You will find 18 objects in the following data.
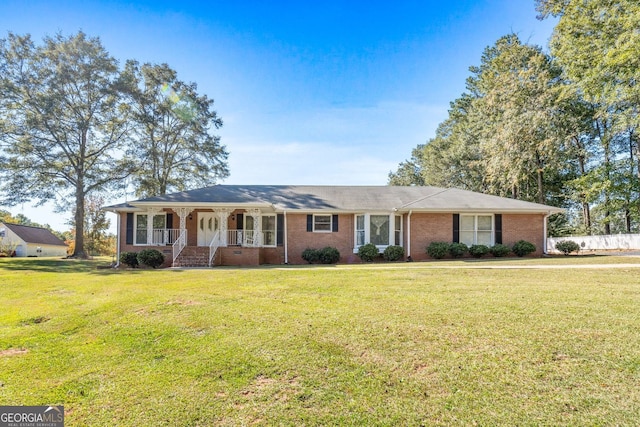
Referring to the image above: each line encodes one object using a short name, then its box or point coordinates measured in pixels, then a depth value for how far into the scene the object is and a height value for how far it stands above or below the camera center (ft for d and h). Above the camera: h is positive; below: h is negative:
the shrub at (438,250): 54.49 -3.06
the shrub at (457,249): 54.86 -2.93
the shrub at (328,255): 54.75 -3.77
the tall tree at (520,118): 80.43 +27.92
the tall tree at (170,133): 94.22 +29.54
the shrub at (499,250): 55.11 -3.14
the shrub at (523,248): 55.11 -2.84
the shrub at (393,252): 54.80 -3.45
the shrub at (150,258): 50.42 -3.75
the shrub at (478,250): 54.49 -3.11
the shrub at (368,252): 54.54 -3.31
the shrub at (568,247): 56.95 -2.82
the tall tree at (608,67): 55.16 +27.94
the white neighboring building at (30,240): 124.06 -2.68
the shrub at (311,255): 54.95 -3.86
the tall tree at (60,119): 79.20 +28.37
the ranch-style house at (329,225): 56.59 +1.17
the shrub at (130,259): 51.52 -3.97
